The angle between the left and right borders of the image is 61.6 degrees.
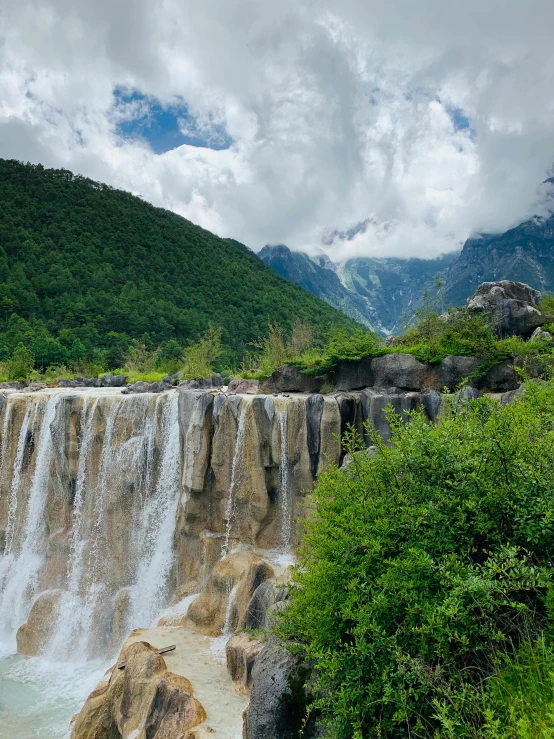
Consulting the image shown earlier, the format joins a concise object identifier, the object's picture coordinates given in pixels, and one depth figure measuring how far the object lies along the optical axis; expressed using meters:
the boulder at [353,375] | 16.27
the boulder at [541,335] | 14.84
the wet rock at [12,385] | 23.83
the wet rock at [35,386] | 21.41
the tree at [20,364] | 27.50
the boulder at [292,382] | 17.28
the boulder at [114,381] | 25.58
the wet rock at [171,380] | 22.55
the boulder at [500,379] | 14.59
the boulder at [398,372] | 15.39
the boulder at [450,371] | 14.95
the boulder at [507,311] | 17.83
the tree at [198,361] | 23.36
